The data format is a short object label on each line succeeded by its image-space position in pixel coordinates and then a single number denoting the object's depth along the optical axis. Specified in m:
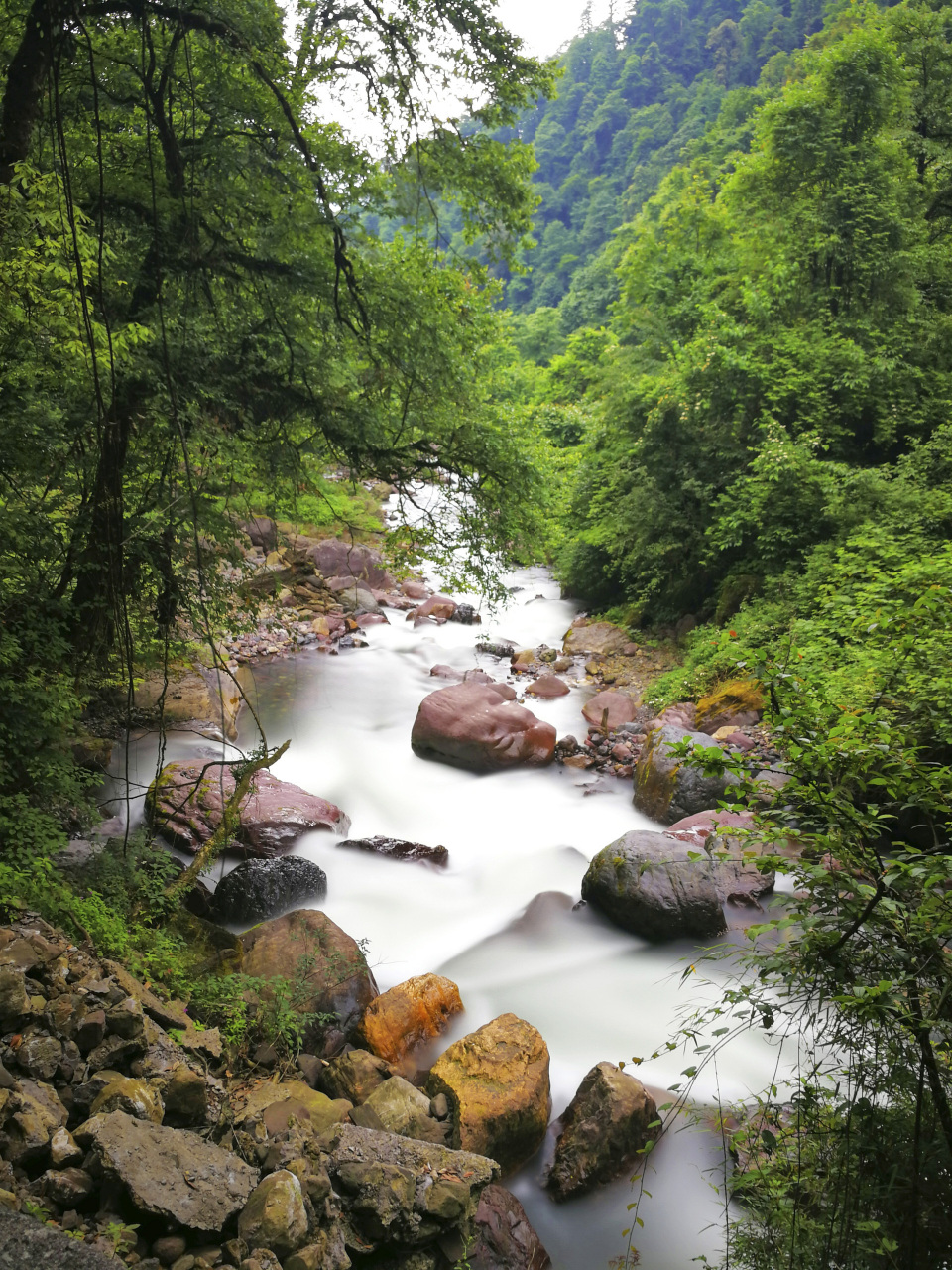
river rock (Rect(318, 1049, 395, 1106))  4.67
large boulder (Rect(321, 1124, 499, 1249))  3.30
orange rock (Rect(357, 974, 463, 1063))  5.20
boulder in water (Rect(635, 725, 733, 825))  8.45
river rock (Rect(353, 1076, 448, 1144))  4.25
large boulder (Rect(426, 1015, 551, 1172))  4.44
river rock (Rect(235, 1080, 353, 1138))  3.88
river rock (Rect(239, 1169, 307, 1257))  2.87
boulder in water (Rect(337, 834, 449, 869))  7.98
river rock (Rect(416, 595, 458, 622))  16.73
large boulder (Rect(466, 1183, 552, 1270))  3.90
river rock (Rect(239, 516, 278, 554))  14.58
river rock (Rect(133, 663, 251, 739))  8.91
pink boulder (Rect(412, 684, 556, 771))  10.12
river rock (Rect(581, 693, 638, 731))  11.18
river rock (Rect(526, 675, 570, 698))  12.63
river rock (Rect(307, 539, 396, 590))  17.47
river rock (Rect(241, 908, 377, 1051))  5.30
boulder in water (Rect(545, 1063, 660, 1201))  4.45
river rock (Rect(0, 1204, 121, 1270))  2.17
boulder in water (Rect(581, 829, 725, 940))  6.59
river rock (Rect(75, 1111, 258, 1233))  2.75
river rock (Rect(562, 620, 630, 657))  14.46
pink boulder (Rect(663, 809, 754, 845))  7.16
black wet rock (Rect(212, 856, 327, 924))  6.34
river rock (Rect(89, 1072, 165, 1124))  3.14
